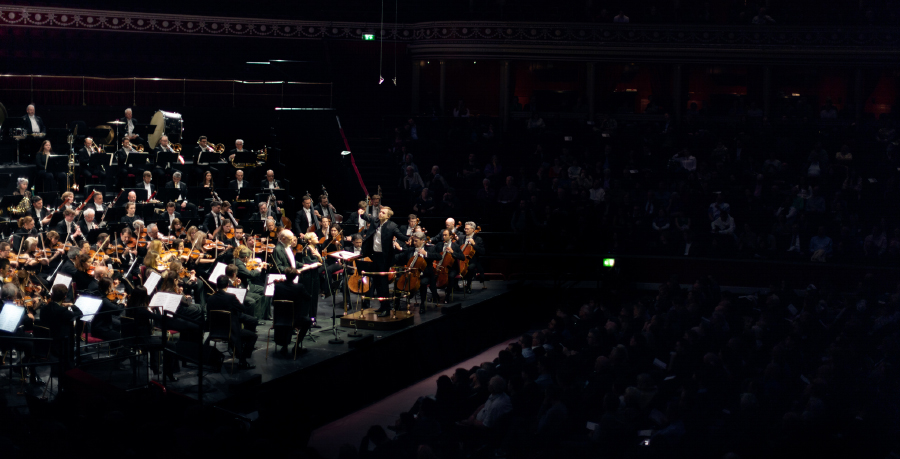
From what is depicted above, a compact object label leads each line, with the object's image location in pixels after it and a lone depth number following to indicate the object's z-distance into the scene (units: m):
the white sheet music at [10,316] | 9.82
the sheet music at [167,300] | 10.46
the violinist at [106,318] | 10.48
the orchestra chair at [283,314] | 11.41
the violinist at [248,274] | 12.37
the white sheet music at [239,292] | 11.22
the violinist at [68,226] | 13.26
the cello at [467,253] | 15.18
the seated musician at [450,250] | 14.60
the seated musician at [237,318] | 10.82
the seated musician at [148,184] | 15.48
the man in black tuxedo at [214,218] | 14.71
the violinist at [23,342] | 10.04
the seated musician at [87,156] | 16.31
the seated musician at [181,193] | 15.50
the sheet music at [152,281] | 11.11
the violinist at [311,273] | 12.68
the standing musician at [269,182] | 17.50
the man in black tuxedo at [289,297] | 11.47
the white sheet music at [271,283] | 11.73
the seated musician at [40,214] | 13.98
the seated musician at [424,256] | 13.99
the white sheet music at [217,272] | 11.70
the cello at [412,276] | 13.91
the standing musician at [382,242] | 13.65
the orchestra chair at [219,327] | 10.85
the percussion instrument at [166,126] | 17.98
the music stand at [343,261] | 12.53
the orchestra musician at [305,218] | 15.19
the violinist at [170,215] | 14.67
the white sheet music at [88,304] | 10.06
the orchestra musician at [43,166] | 16.22
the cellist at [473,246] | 15.11
